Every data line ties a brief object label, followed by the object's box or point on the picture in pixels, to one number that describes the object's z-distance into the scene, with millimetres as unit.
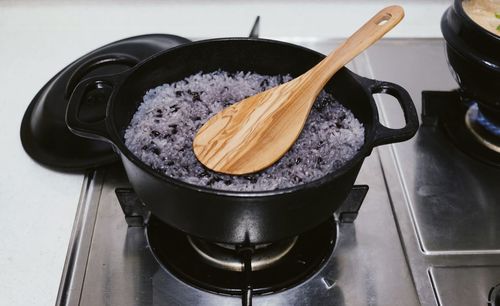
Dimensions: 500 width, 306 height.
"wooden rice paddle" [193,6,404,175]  835
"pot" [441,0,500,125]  969
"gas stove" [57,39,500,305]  881
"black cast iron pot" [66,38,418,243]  686
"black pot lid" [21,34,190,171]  1021
